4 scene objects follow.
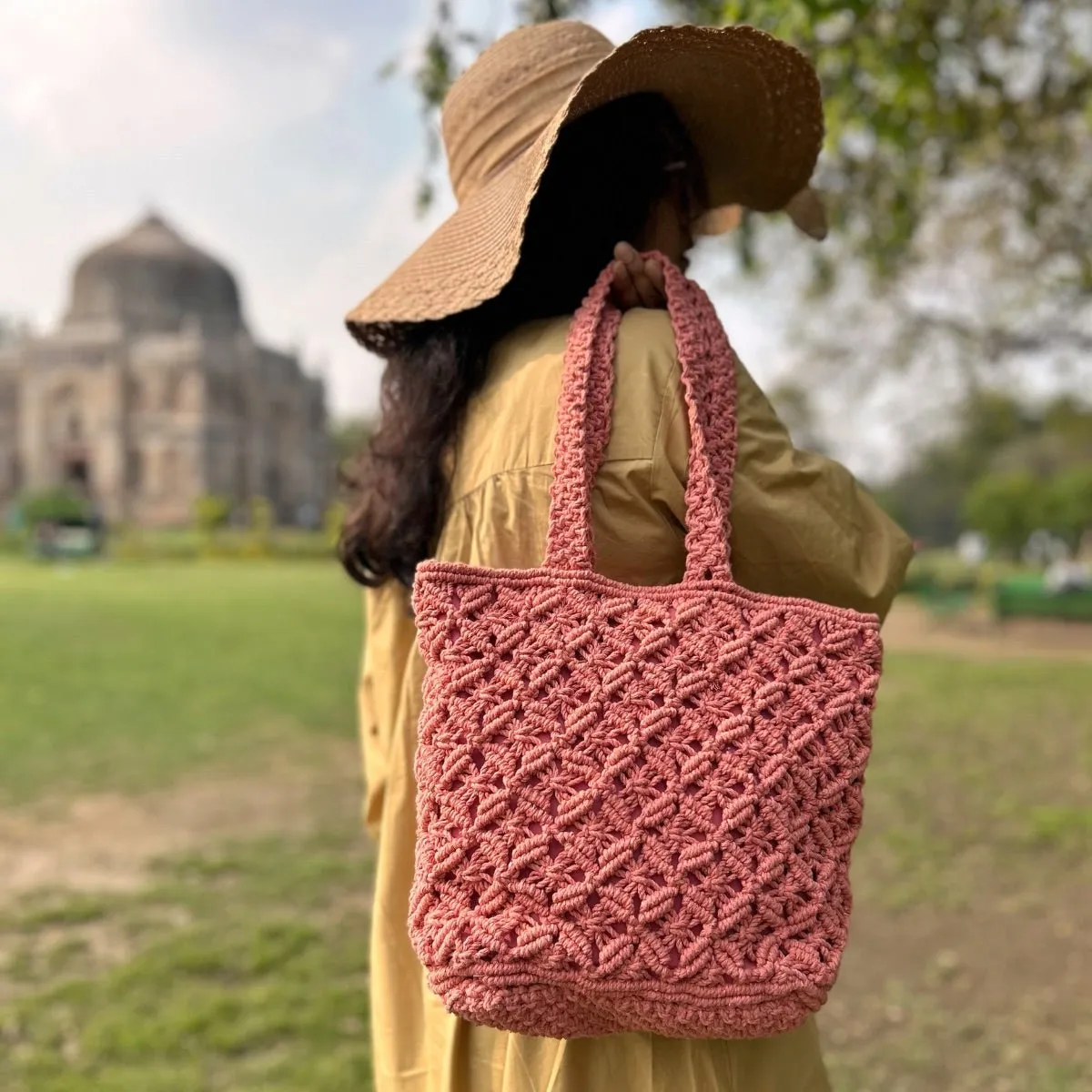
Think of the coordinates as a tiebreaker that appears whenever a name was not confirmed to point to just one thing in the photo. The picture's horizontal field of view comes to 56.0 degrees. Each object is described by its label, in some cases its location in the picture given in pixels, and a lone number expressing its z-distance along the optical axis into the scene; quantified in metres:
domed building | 35.06
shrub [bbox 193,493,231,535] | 28.06
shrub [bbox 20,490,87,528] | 27.91
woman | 1.17
